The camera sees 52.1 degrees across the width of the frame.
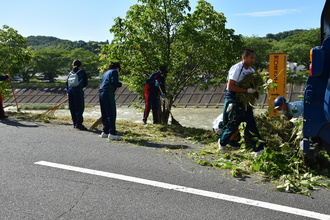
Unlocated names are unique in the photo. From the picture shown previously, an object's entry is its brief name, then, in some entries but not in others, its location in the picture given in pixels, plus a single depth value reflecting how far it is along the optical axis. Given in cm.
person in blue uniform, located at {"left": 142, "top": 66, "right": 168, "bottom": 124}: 1020
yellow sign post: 974
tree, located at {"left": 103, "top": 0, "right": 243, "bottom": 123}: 1029
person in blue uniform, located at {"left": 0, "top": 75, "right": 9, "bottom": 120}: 1066
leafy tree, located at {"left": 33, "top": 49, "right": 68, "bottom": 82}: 5512
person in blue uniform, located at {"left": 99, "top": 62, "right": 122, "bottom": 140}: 754
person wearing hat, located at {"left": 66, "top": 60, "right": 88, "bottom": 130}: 898
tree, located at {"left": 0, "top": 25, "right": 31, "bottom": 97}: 1316
